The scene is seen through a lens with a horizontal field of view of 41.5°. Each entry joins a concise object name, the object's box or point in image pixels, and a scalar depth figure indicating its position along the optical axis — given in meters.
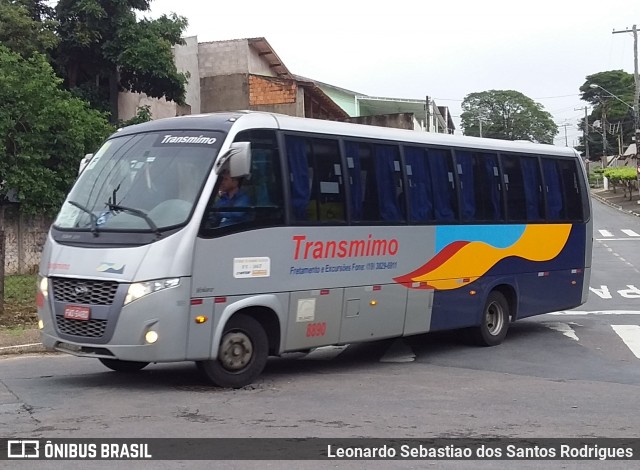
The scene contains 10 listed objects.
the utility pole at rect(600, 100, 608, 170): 94.09
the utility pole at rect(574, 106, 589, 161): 100.50
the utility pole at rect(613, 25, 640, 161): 55.38
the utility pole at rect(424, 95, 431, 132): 57.06
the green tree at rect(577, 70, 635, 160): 99.19
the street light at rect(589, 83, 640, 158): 55.17
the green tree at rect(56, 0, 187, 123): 27.19
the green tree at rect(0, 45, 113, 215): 22.34
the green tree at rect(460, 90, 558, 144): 108.44
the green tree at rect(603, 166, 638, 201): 63.91
